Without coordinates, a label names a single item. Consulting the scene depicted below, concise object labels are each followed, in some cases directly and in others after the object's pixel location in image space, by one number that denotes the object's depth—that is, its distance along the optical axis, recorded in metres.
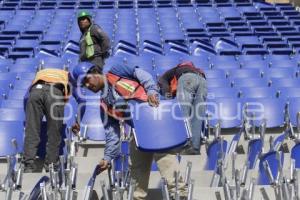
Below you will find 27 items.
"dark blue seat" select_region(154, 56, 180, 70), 14.65
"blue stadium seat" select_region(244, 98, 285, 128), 10.64
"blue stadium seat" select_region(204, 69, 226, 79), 13.29
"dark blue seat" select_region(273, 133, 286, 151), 8.14
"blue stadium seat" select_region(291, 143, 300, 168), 7.58
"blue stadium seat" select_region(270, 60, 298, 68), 15.12
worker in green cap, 10.27
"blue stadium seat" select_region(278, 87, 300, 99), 11.80
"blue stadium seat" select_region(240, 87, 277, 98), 11.76
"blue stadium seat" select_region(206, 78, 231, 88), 12.60
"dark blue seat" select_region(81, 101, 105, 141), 9.77
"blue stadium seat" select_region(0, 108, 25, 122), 10.06
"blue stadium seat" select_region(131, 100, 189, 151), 6.07
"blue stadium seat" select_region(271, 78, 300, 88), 12.72
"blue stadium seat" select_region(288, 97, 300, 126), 10.70
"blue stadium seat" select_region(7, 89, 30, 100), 11.43
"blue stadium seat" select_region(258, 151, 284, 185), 6.77
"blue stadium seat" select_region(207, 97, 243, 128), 10.55
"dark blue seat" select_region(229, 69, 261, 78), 13.58
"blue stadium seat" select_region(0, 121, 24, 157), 8.84
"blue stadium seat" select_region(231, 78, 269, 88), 12.64
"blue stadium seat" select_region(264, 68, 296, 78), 13.76
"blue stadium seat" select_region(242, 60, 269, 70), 15.04
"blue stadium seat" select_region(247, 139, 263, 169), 7.80
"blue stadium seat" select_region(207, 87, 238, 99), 11.63
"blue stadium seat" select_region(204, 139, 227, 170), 7.91
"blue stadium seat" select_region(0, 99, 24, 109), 10.64
